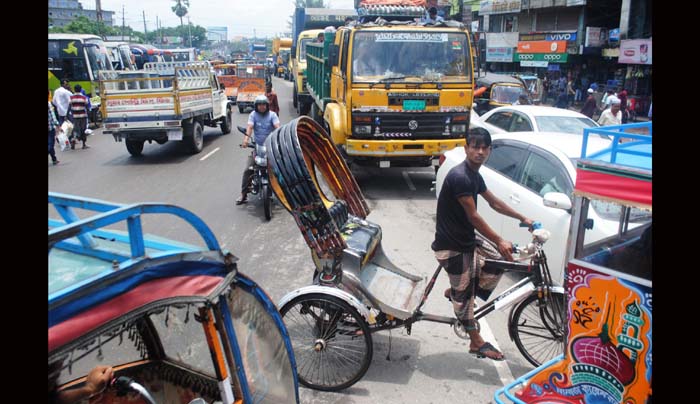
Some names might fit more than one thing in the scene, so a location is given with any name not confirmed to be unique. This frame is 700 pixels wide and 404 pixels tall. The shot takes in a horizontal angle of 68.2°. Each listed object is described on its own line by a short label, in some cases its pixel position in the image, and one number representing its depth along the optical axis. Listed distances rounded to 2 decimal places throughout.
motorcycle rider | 8.29
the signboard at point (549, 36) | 27.27
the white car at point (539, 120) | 8.27
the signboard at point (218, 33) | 136.12
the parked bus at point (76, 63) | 18.92
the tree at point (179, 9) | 87.59
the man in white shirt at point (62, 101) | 14.66
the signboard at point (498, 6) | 32.22
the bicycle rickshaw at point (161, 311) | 1.73
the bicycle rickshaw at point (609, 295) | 2.50
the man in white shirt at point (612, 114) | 9.14
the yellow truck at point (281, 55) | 39.71
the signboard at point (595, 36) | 25.52
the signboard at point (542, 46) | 27.83
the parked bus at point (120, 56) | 22.34
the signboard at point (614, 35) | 24.50
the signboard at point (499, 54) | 32.62
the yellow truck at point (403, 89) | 8.76
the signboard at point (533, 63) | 29.45
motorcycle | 7.79
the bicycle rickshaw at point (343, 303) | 3.65
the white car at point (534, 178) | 4.81
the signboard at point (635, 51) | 20.66
